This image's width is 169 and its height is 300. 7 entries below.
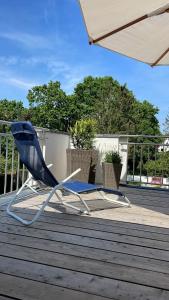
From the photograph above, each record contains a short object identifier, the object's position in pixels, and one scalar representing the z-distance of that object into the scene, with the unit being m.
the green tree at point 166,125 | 13.89
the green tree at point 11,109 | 23.44
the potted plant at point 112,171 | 3.69
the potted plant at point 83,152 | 3.79
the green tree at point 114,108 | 16.70
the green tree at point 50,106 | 22.72
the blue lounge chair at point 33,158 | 2.19
